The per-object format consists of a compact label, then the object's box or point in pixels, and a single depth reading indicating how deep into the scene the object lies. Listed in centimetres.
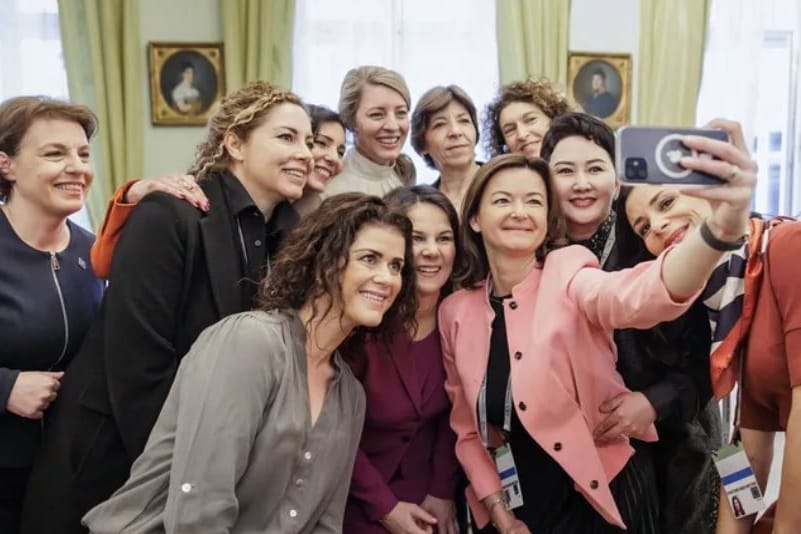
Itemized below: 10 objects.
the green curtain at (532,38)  632
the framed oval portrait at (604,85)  652
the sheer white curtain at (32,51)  598
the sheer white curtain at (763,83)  668
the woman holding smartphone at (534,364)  215
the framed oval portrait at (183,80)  610
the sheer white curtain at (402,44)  633
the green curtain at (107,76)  592
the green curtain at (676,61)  650
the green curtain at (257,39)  606
